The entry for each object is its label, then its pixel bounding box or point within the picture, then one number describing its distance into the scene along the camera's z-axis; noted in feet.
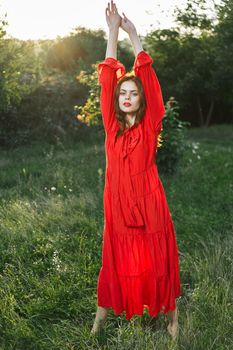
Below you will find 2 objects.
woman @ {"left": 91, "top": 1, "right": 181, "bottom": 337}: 9.90
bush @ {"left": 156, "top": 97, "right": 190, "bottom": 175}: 27.09
